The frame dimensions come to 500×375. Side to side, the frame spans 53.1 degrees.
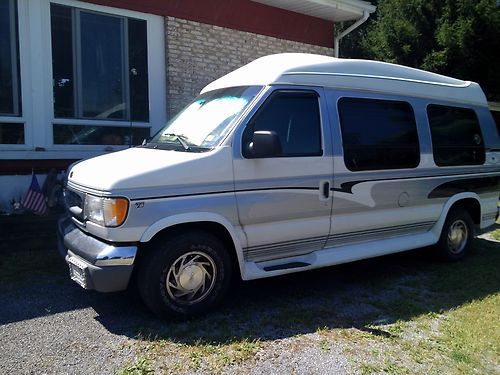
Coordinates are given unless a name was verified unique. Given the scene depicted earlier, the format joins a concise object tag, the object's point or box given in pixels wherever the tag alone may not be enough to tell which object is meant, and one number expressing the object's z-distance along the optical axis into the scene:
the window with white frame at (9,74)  8.08
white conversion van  4.03
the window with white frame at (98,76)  8.53
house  8.15
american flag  7.84
